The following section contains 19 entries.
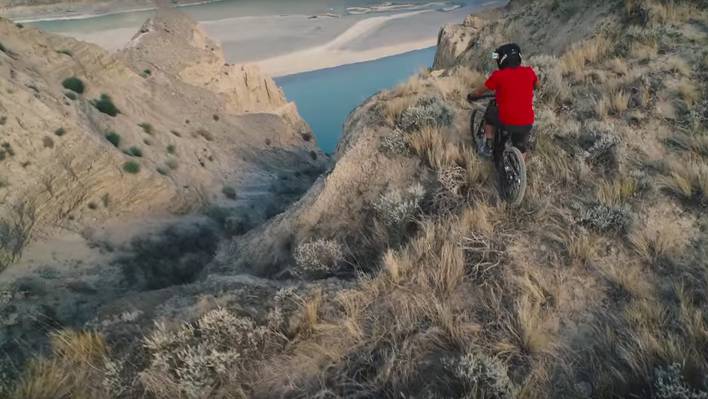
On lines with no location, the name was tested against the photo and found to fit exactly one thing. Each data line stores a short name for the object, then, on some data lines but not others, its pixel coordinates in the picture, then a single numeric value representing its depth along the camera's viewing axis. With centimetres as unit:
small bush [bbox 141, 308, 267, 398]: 357
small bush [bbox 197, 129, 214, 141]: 1791
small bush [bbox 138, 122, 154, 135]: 1424
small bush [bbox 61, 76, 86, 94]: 1312
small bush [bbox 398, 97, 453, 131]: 723
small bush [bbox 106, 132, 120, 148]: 1218
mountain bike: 511
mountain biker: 507
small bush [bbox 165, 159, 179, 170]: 1352
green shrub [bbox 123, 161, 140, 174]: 1111
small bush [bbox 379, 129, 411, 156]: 710
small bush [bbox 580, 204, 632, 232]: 465
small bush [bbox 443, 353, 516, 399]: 319
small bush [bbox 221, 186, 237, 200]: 1459
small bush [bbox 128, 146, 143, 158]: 1245
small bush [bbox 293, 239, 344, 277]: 597
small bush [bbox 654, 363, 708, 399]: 293
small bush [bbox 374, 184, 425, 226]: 589
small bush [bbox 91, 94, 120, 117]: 1347
